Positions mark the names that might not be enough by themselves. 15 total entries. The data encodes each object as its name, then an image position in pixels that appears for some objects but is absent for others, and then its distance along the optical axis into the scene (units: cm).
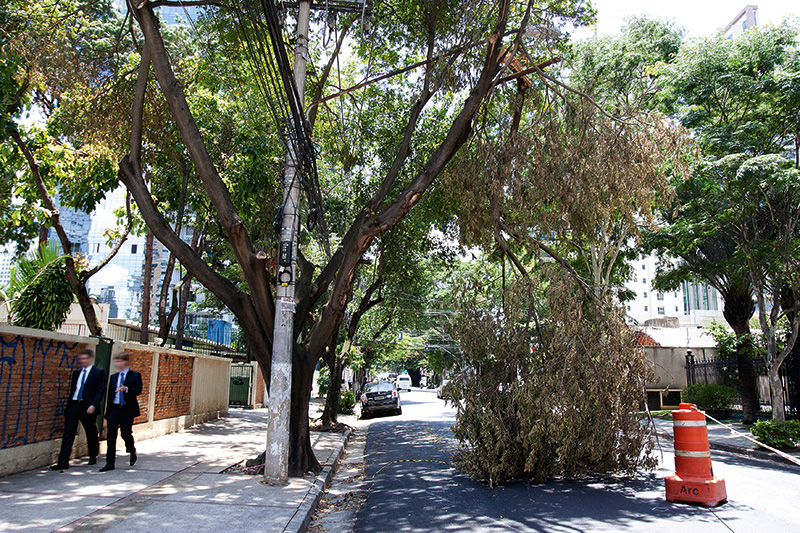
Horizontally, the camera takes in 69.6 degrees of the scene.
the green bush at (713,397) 2059
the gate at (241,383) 2483
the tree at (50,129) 1119
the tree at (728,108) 1399
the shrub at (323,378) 2980
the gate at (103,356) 988
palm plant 1170
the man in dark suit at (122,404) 848
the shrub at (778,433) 1291
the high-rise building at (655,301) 7925
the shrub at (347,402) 2636
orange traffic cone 707
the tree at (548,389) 828
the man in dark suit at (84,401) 831
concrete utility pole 839
